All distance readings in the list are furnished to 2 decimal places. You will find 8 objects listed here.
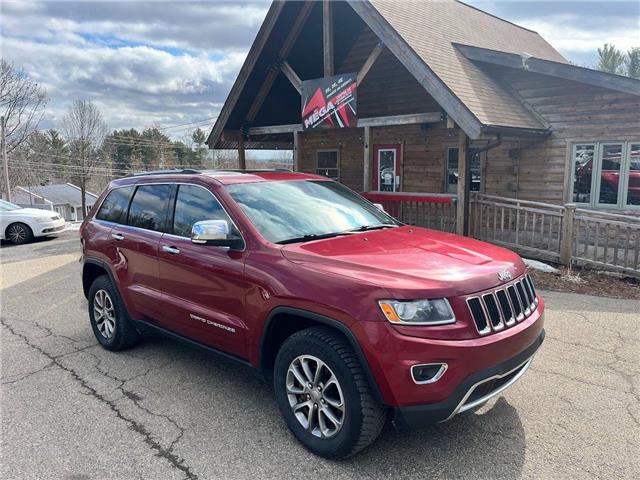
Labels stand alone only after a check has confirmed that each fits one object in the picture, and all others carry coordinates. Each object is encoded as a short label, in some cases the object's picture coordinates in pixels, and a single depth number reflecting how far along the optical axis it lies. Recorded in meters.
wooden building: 9.50
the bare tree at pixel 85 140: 34.37
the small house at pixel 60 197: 48.22
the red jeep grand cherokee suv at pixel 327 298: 2.66
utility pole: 30.08
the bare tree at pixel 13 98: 28.48
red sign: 10.99
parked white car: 13.41
